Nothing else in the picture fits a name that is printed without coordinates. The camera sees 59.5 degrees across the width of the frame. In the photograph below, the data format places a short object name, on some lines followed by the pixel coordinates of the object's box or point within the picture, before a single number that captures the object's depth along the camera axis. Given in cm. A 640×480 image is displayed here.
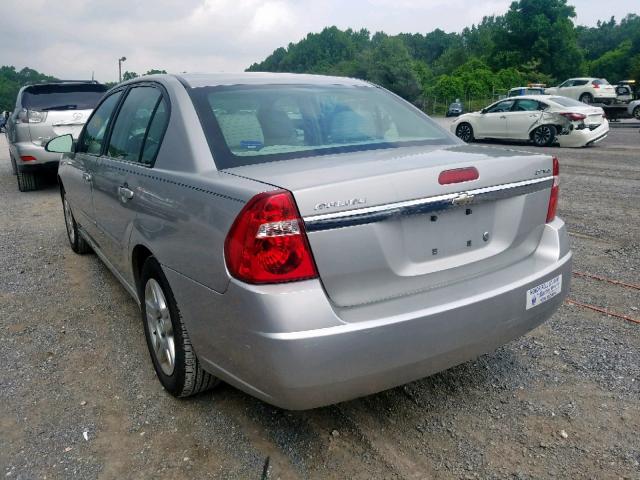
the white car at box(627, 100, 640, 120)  2528
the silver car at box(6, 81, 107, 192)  912
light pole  4156
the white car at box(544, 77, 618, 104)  2869
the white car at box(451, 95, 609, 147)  1473
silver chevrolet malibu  201
